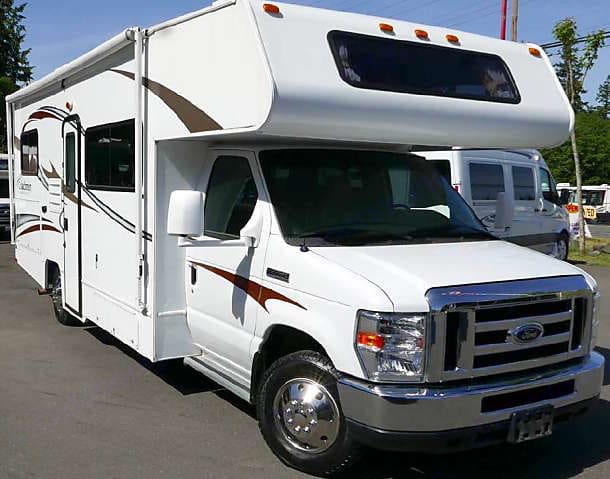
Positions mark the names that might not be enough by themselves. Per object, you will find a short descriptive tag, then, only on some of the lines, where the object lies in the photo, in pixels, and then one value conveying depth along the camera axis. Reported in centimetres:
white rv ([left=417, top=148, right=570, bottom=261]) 1212
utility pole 1839
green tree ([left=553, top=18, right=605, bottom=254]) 1725
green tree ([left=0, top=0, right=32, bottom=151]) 3909
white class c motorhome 390
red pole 1733
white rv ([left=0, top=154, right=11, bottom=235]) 1855
